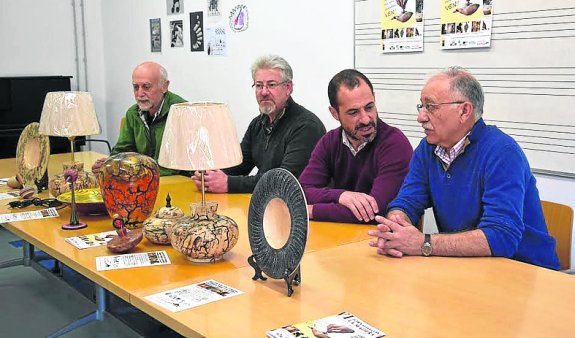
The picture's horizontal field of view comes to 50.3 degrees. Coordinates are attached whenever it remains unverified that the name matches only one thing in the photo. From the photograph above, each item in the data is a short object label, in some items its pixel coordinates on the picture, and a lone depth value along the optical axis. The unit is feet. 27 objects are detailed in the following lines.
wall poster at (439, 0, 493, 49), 9.31
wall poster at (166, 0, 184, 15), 16.93
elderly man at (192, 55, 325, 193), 10.23
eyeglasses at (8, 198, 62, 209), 8.86
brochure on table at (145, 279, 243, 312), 5.18
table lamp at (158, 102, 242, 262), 5.91
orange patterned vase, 7.35
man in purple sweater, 7.74
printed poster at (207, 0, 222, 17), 15.49
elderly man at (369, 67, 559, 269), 6.23
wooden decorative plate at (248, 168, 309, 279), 5.24
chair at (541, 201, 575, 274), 7.32
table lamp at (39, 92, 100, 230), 9.05
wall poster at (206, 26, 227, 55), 15.53
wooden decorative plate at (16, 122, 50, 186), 9.77
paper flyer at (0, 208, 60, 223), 8.21
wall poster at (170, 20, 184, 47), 17.06
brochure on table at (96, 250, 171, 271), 6.25
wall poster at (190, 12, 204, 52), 16.20
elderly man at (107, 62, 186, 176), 12.14
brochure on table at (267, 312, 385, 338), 4.46
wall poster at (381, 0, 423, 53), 10.37
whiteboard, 8.49
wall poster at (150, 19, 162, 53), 18.03
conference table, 4.67
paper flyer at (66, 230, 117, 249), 7.00
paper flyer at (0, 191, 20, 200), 9.58
